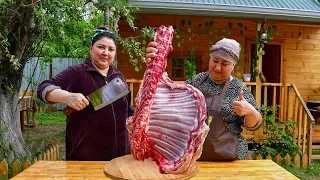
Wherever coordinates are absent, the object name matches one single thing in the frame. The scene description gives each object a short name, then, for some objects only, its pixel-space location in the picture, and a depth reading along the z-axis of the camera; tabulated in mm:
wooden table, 1909
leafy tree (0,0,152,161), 3912
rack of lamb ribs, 1565
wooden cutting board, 1540
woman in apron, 1999
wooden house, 5471
